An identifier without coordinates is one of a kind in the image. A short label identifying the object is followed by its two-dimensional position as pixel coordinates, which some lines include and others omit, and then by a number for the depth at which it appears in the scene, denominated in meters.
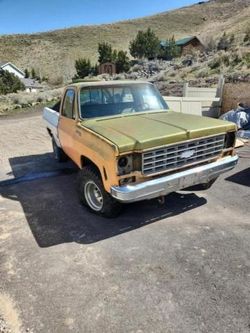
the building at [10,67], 65.00
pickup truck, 3.97
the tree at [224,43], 36.77
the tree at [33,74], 71.62
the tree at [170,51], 56.75
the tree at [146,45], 58.94
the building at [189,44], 58.95
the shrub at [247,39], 31.71
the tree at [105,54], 53.52
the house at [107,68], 45.58
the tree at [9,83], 39.22
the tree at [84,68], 52.22
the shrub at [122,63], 49.07
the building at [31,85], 53.12
